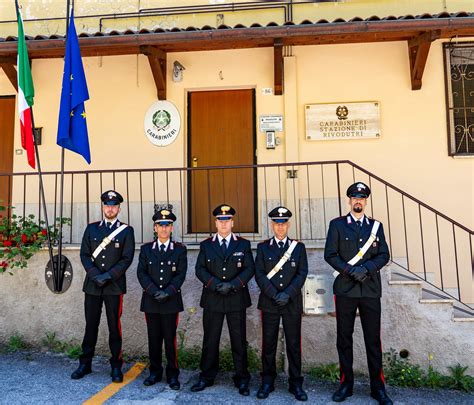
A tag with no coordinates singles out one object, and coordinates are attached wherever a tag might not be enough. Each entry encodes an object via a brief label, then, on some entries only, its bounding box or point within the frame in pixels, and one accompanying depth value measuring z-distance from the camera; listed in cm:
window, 621
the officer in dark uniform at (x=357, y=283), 403
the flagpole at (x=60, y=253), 515
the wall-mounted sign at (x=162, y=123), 660
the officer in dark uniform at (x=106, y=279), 438
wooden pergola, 532
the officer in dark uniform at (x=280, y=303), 411
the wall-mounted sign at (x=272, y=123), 644
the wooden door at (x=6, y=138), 696
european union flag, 499
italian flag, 510
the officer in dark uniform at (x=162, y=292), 424
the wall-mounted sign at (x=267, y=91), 650
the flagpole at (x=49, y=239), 512
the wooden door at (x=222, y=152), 658
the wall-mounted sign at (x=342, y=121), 628
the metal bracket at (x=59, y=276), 524
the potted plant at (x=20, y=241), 529
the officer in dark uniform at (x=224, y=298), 419
